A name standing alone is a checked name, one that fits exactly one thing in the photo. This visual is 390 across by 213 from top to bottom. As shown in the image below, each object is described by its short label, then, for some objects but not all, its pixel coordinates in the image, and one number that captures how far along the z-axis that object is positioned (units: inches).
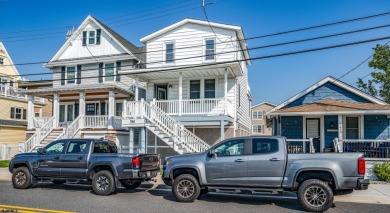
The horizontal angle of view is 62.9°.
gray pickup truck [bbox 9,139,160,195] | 402.6
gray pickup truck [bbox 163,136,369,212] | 313.3
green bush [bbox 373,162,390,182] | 512.1
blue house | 631.2
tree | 1046.6
